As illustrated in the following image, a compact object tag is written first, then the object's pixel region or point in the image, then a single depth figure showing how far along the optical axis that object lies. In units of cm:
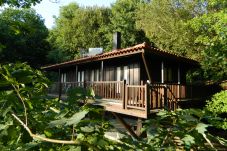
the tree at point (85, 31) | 3081
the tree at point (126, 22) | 2709
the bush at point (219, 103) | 686
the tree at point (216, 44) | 762
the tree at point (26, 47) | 2132
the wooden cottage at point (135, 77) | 655
